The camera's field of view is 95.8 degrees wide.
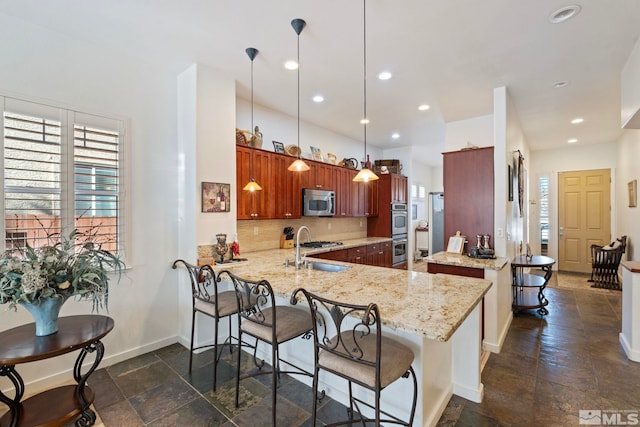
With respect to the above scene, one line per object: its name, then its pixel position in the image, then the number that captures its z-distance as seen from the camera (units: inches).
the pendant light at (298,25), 92.0
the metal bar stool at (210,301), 93.7
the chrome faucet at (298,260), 109.9
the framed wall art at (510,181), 141.1
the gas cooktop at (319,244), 181.4
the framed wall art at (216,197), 122.0
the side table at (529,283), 148.8
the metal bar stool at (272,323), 75.1
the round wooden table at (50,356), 66.8
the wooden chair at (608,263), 203.8
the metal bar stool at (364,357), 55.5
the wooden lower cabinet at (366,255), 183.6
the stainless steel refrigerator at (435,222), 342.6
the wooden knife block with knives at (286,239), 179.8
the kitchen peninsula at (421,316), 61.3
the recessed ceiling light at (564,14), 85.2
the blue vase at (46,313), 71.6
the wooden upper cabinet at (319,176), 187.6
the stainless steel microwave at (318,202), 183.9
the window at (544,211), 274.5
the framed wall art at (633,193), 181.5
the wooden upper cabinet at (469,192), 143.9
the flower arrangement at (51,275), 67.8
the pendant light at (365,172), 100.1
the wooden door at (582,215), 248.8
